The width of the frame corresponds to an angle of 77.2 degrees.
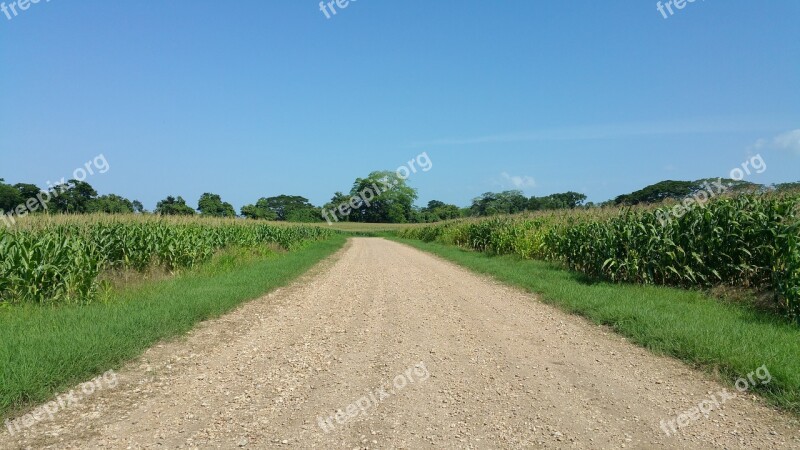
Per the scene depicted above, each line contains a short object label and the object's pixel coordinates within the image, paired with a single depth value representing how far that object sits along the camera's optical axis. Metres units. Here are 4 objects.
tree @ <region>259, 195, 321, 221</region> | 98.70
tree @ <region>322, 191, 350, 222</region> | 111.95
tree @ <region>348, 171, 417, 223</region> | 114.50
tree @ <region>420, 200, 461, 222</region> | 100.96
